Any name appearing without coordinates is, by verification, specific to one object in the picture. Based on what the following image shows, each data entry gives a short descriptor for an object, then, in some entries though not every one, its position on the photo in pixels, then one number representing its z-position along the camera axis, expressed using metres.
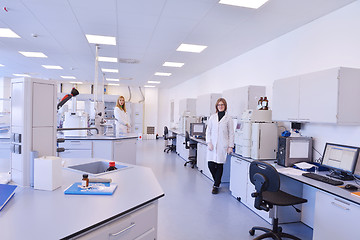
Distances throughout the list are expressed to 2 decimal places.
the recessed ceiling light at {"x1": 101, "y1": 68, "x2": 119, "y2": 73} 7.68
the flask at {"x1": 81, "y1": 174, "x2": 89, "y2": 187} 1.52
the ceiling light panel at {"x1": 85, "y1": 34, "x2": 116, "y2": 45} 4.47
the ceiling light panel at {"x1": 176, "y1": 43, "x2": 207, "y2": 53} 4.83
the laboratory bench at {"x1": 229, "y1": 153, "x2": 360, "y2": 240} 1.86
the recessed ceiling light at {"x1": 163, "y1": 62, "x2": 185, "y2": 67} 6.52
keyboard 2.21
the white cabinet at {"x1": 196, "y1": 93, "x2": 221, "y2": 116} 5.60
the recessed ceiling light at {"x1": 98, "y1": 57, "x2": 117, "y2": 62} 6.15
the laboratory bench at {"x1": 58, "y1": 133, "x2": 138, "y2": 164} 4.23
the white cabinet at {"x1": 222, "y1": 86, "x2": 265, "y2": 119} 3.96
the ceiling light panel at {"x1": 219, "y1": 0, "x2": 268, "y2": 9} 2.90
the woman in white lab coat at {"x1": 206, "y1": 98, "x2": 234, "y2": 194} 3.87
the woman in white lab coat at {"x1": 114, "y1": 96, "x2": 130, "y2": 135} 5.19
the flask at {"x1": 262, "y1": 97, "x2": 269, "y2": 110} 3.59
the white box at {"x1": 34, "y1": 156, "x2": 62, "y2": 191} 1.48
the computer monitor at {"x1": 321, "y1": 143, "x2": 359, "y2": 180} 2.30
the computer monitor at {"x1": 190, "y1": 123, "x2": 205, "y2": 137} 6.14
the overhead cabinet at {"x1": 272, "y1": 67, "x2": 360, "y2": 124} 2.36
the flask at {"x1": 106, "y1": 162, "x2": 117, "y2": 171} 2.07
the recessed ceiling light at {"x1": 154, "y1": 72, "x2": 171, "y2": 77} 8.18
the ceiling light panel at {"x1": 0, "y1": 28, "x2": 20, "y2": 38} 4.24
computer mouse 2.05
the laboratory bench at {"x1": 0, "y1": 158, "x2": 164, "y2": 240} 1.01
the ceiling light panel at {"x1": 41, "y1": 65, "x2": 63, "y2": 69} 7.46
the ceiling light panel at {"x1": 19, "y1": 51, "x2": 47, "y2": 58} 5.88
